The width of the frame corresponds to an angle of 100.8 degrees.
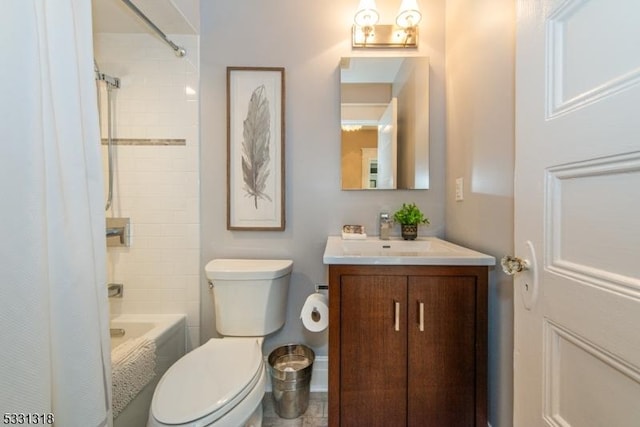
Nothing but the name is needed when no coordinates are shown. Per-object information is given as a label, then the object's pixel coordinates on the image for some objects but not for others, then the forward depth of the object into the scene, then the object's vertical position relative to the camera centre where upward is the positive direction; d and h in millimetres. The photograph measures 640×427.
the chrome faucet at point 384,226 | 1546 -134
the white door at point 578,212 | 470 -26
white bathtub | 1219 -744
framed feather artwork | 1599 +435
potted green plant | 1517 -99
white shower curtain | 549 -37
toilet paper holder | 1331 -548
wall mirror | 1578 +485
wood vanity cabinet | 1027 -559
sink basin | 1014 -220
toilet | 912 -670
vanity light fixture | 1528 +1043
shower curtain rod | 1222 +928
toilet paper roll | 1277 -526
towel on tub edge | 1065 -704
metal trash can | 1367 -968
